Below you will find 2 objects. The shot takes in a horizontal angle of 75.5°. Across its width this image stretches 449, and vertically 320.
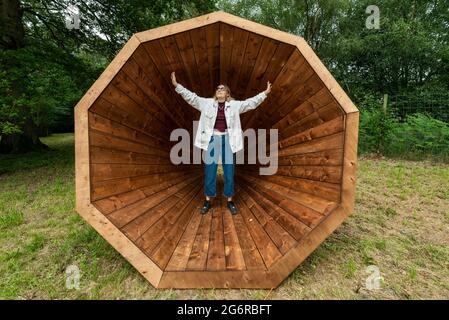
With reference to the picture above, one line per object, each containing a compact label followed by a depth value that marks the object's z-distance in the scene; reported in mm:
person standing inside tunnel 3430
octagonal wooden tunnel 2514
